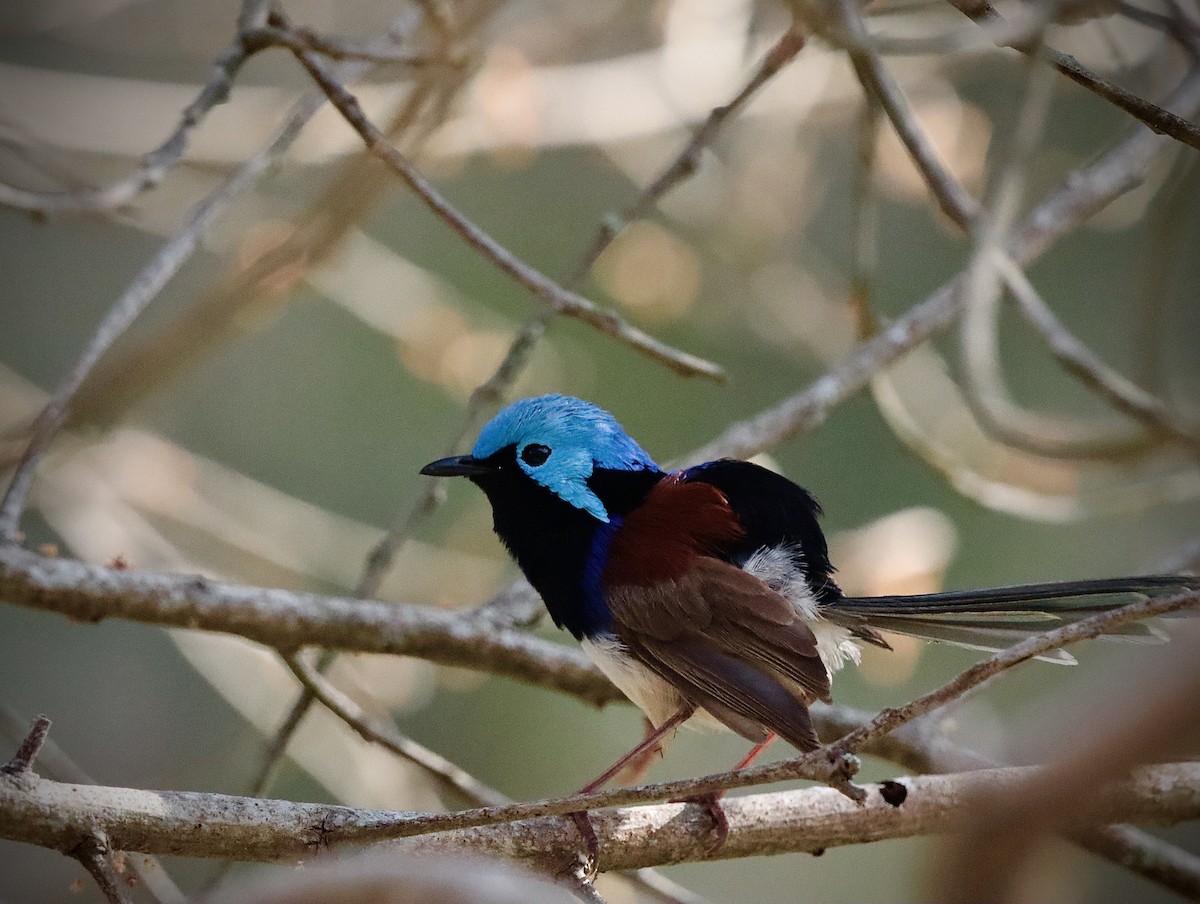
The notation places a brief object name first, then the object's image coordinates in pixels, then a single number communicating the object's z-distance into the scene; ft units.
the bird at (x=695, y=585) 18.34
